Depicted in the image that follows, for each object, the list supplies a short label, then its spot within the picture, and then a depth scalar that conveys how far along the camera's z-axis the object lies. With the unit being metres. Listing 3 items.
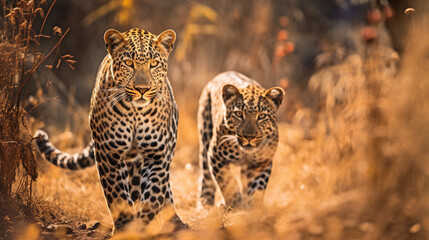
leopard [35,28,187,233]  12.06
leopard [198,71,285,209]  13.92
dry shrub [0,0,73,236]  12.55
